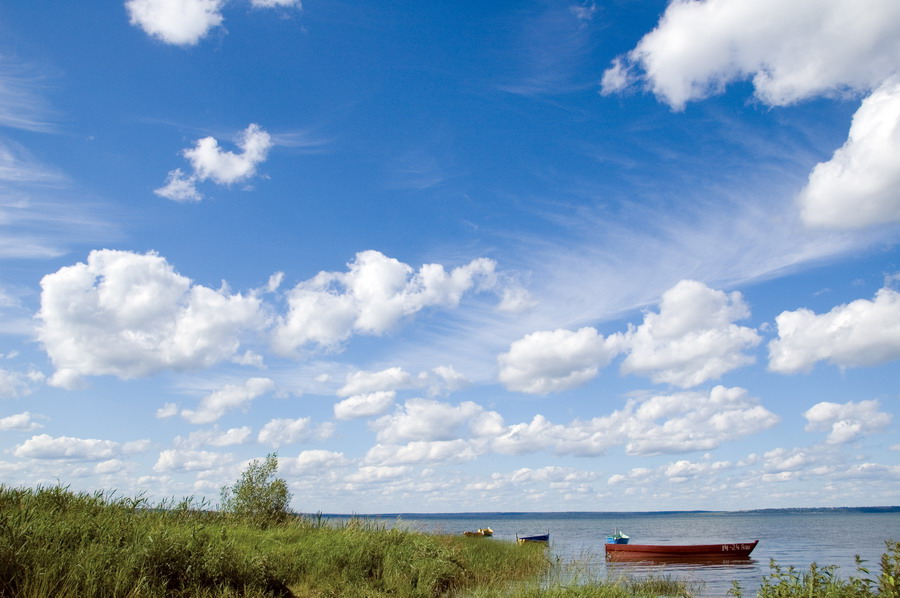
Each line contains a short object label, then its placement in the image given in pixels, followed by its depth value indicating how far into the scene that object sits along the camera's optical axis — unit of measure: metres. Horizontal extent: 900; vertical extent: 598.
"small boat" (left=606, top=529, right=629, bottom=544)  57.66
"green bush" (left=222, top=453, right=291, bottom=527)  30.62
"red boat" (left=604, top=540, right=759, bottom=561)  46.09
